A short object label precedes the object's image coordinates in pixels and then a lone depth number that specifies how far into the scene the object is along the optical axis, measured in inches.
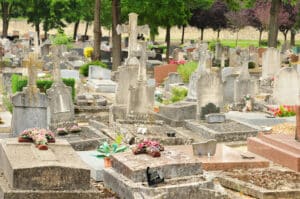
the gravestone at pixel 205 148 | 585.0
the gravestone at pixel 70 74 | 1109.6
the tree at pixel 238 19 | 2411.4
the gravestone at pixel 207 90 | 781.9
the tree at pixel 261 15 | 2266.2
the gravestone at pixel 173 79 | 1051.3
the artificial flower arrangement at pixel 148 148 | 498.9
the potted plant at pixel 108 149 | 563.2
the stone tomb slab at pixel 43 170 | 424.8
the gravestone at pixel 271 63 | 1176.8
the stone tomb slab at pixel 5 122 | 730.2
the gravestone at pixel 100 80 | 1072.2
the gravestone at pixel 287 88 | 909.2
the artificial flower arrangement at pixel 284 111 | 834.2
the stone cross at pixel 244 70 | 923.3
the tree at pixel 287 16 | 2258.9
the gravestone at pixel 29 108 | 631.8
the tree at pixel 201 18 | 2377.0
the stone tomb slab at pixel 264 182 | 503.5
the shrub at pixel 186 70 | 1088.1
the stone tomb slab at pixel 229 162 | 569.0
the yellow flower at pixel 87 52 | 1681.0
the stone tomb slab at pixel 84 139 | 629.0
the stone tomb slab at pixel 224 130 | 709.3
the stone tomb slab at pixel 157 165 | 470.6
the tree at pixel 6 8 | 2283.8
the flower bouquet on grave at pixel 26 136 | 494.9
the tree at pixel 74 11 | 2353.6
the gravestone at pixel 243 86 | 910.4
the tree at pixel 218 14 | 2406.5
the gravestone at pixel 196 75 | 845.2
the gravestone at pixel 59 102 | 742.5
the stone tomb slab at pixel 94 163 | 530.0
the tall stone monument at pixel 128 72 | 809.5
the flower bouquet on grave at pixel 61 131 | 671.1
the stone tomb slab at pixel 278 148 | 582.2
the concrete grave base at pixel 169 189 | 457.1
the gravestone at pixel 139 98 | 757.9
